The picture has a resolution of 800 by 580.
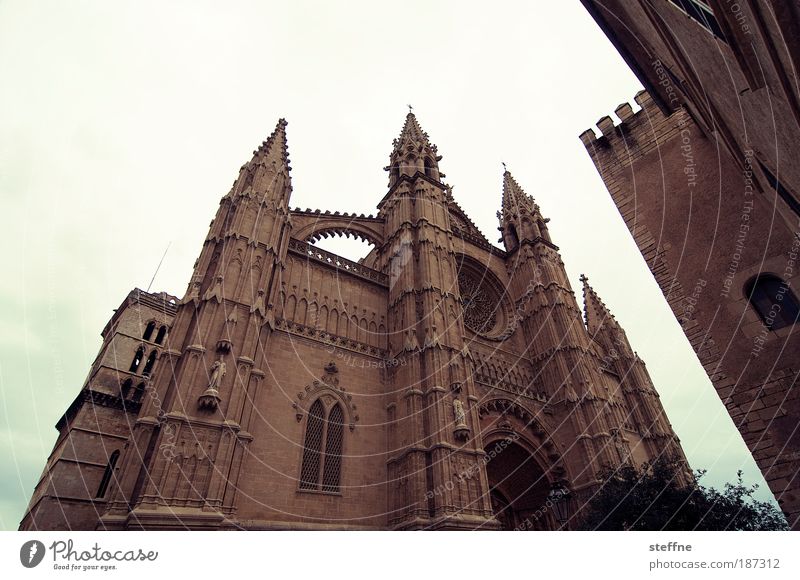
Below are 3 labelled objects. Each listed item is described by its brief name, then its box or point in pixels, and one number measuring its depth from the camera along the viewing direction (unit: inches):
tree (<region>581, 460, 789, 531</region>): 368.2
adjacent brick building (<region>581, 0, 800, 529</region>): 213.5
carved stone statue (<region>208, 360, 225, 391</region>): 459.4
